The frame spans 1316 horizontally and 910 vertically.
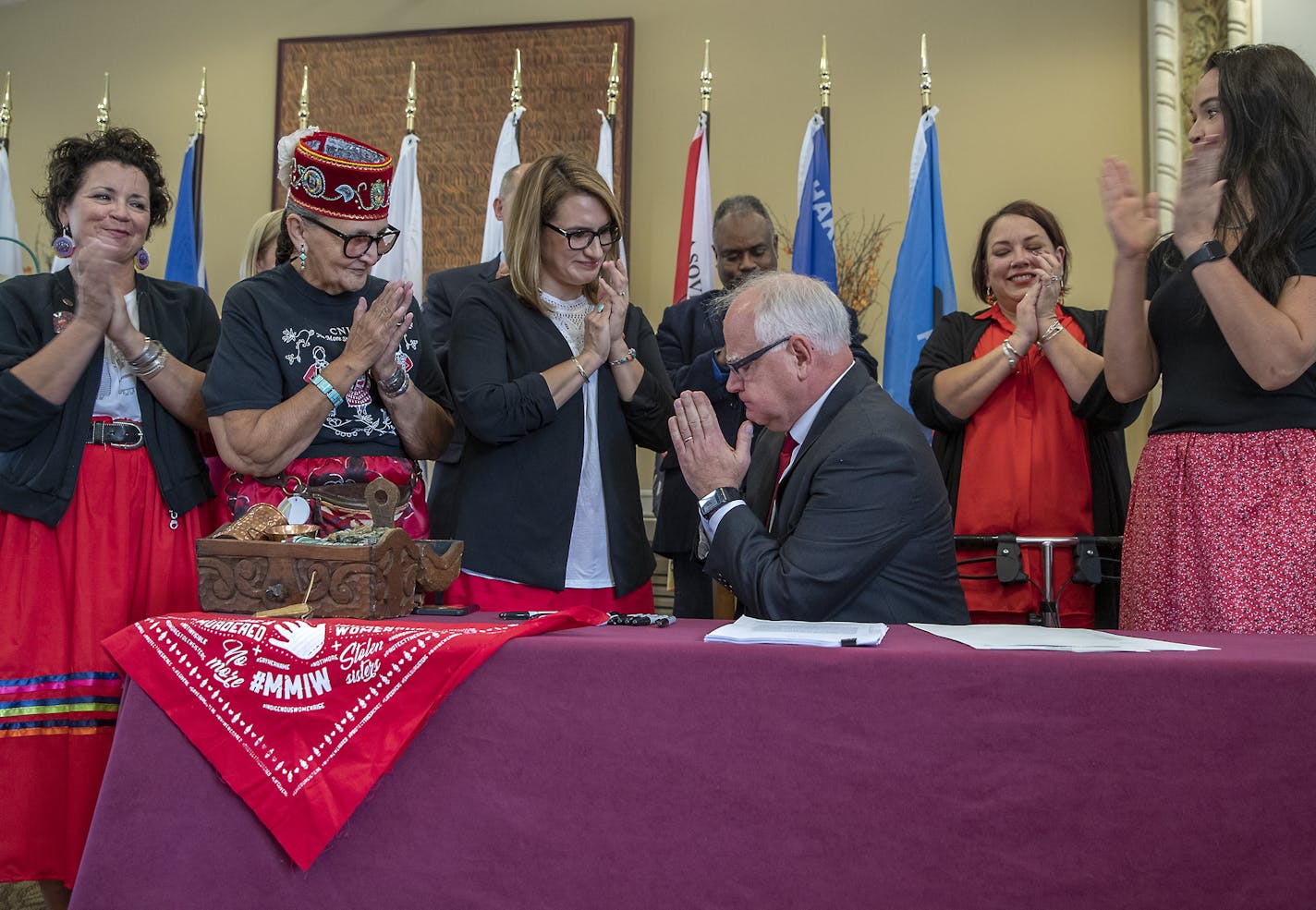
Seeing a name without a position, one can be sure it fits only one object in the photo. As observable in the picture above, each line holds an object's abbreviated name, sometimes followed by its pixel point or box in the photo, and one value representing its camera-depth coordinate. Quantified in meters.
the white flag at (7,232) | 4.79
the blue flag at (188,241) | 4.99
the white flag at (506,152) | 4.86
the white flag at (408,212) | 4.96
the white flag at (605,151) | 5.01
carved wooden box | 1.75
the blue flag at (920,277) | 4.21
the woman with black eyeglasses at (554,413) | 2.43
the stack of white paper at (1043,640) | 1.44
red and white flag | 4.70
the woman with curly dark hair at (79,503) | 2.16
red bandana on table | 1.51
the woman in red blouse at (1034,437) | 2.73
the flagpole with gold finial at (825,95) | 4.50
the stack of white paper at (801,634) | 1.48
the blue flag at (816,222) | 4.48
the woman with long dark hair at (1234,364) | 2.01
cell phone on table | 1.85
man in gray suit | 1.90
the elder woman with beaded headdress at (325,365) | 2.22
